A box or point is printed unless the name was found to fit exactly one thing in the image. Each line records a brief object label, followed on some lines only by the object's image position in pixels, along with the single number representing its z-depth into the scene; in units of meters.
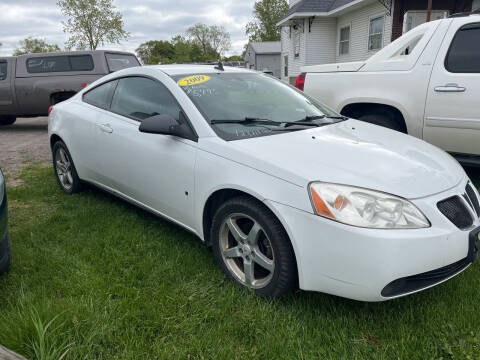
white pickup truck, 4.32
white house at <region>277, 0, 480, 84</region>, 14.55
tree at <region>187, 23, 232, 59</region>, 100.81
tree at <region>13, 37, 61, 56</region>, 73.75
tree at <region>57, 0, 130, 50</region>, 37.41
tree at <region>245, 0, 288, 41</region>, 58.88
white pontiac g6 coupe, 2.12
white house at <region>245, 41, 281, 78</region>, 45.62
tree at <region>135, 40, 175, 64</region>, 105.10
